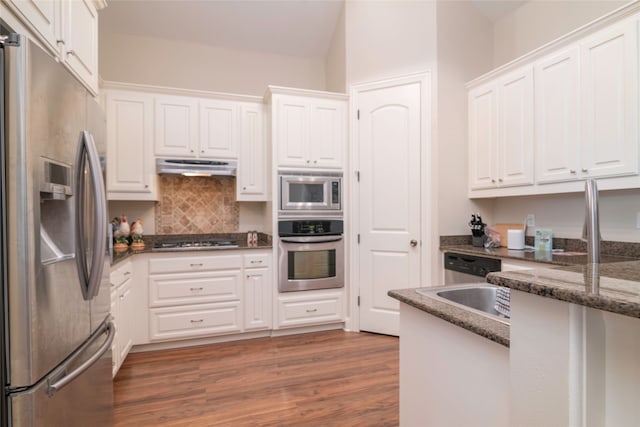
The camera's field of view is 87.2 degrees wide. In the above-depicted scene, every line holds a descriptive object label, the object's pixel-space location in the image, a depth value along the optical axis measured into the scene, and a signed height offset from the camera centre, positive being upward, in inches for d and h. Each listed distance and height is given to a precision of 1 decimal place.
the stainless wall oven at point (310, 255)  130.1 -16.4
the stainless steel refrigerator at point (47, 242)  40.3 -3.7
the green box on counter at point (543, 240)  109.0 -9.0
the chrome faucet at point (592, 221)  36.3 -0.9
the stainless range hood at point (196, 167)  126.9 +18.3
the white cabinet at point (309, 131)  131.4 +33.1
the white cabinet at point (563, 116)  83.1 +28.3
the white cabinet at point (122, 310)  92.0 -28.6
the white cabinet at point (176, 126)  128.3 +34.2
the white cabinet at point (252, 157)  138.2 +23.5
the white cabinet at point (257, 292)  126.3 -29.6
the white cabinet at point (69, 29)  54.9 +35.7
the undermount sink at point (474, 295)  54.5 -13.6
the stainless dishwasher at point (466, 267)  103.7 -17.8
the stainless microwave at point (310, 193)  131.1 +8.2
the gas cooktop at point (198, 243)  136.2 -12.3
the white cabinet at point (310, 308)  130.1 -37.3
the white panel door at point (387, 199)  126.6 +5.4
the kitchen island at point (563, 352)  24.1 -11.2
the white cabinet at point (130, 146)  123.4 +25.5
